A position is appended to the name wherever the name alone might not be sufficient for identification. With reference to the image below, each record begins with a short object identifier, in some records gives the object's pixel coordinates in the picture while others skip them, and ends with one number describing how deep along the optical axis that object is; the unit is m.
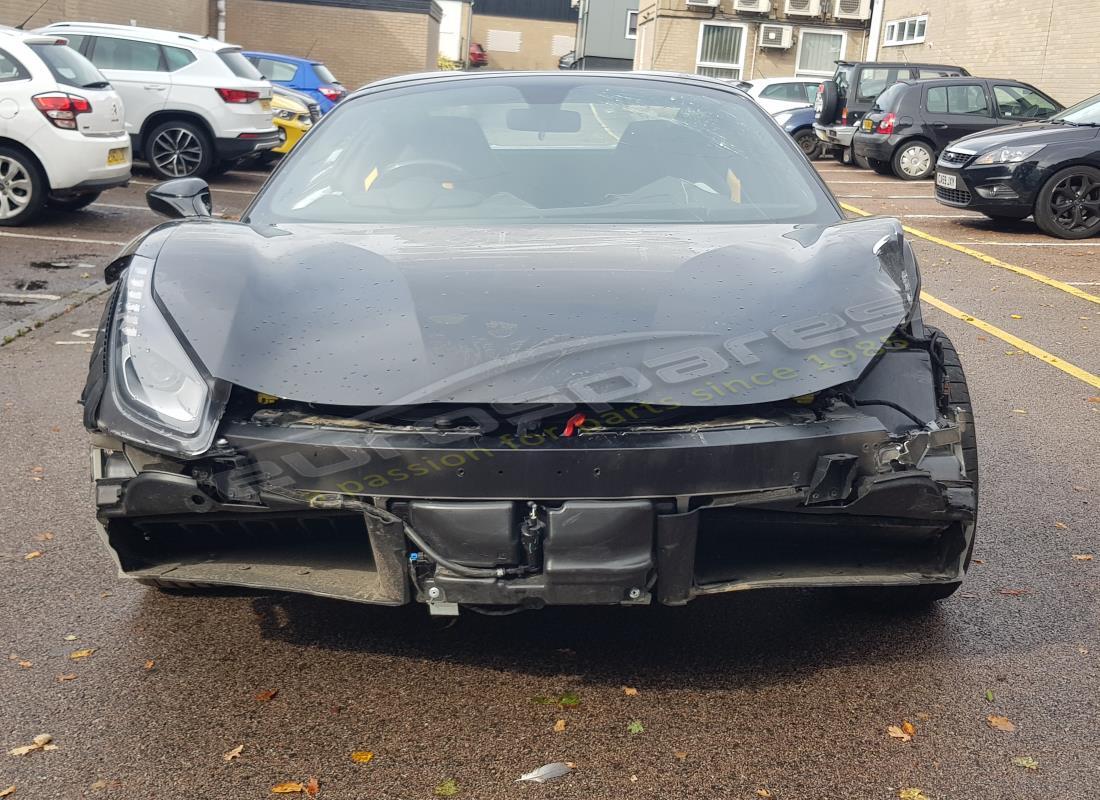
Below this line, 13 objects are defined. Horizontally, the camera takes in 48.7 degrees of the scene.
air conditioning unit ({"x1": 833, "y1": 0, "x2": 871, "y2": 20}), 37.28
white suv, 15.24
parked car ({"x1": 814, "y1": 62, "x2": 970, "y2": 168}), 22.25
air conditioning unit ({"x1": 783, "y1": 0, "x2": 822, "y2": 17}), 37.25
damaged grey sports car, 2.75
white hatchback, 11.12
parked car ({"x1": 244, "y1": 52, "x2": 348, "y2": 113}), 20.91
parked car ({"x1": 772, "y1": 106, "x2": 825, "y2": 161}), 24.36
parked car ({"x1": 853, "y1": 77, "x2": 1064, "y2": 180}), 19.27
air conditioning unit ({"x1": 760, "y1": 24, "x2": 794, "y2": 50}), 37.69
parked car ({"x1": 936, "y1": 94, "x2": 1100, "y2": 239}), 12.35
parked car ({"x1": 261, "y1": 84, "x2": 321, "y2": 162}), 17.52
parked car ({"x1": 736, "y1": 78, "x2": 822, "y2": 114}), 25.80
